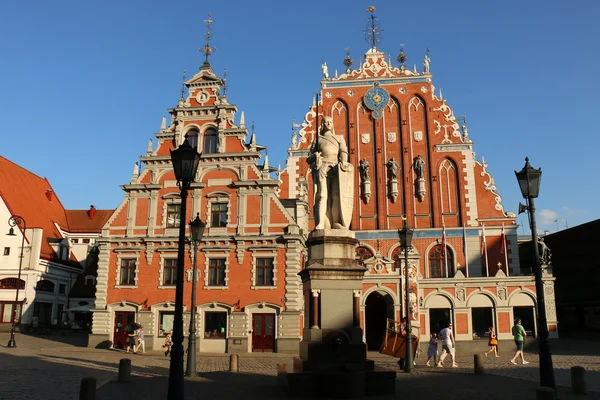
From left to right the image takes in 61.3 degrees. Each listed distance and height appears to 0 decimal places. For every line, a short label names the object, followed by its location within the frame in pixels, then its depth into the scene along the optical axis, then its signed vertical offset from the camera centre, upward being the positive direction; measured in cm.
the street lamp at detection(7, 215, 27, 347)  2794 -166
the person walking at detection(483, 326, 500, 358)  2184 -119
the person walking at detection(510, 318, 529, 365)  1903 -84
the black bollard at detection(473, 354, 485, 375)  1545 -158
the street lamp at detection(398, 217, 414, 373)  1603 -3
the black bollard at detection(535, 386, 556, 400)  877 -137
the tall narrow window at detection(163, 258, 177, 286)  2897 +228
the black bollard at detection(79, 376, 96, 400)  1009 -152
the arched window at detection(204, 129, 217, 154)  3047 +1010
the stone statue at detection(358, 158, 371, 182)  3606 +984
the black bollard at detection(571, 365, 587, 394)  1209 -159
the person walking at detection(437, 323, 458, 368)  1833 -113
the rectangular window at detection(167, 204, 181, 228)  2970 +558
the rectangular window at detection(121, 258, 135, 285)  2942 +233
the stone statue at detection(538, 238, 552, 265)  2828 +311
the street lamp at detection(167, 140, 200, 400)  830 +75
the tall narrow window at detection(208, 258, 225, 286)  2852 +221
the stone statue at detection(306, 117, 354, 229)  1227 +312
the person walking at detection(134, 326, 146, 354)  2561 -141
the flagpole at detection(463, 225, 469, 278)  3403 +422
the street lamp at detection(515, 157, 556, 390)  1040 +124
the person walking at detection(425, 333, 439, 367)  1849 -126
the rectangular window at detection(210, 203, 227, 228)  2925 +550
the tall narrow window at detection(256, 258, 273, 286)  2808 +220
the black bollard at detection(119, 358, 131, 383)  1401 -160
